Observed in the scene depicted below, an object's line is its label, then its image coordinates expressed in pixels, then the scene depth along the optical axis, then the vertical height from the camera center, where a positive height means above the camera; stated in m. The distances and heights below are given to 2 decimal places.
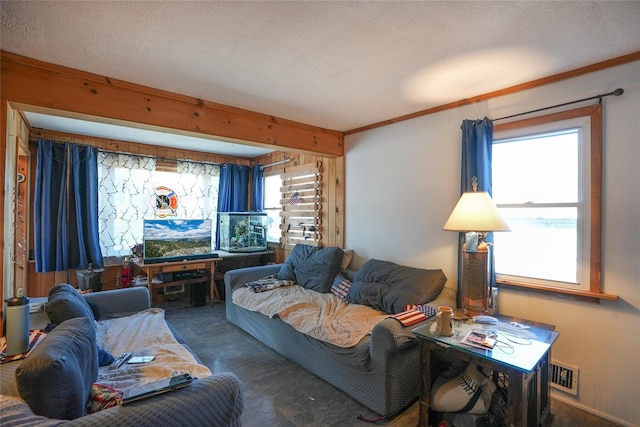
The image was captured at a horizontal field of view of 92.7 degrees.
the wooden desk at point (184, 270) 3.90 -0.76
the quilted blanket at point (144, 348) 1.63 -0.87
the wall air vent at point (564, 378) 2.09 -1.11
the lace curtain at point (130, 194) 4.22 +0.29
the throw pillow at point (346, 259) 3.47 -0.50
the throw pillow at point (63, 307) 1.79 -0.57
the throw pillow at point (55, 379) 1.08 -0.62
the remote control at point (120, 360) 1.75 -0.88
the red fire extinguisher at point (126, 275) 4.11 -0.84
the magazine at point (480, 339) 1.61 -0.67
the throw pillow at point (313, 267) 3.31 -0.59
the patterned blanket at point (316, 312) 2.26 -0.84
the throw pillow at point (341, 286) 3.08 -0.73
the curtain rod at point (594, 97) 1.92 +0.80
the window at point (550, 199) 2.04 +0.14
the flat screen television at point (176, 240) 3.99 -0.36
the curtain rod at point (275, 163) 4.76 +0.84
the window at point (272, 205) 5.10 +0.17
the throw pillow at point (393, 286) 2.49 -0.61
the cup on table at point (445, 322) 1.77 -0.62
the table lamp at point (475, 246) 1.99 -0.19
